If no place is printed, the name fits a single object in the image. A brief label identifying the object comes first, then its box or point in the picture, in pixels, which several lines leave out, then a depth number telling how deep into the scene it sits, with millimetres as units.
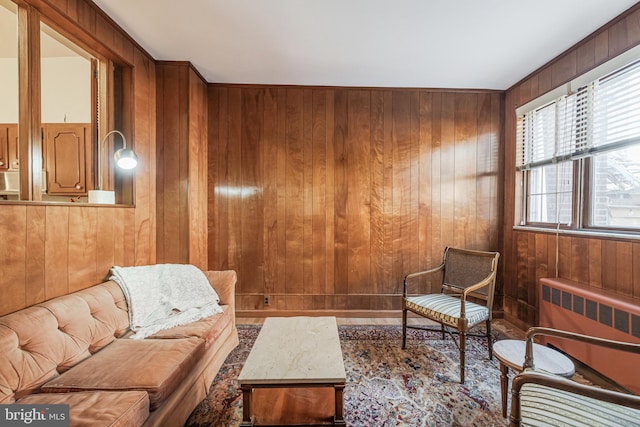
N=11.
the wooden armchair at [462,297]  2025
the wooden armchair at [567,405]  935
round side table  1410
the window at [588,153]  1940
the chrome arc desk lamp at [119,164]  2006
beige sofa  1172
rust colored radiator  1632
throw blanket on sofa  1897
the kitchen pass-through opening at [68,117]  2020
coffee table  1335
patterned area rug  1630
